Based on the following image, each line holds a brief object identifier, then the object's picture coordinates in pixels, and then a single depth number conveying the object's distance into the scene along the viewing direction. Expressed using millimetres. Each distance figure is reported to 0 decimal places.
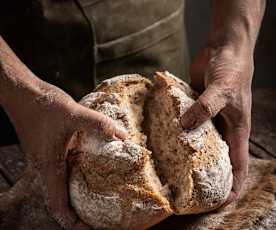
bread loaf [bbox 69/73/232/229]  1225
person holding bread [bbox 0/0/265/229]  1256
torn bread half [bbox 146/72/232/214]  1250
